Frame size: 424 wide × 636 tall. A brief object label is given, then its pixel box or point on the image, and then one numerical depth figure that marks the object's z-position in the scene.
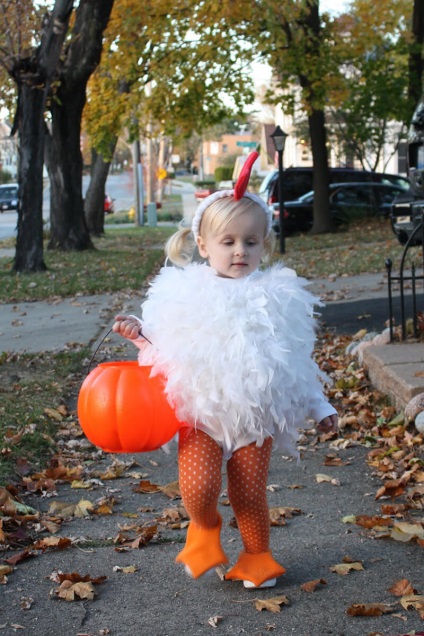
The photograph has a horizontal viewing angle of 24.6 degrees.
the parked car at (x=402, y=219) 13.68
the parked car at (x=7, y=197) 56.69
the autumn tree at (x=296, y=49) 19.84
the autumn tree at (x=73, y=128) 18.61
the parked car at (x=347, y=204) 25.89
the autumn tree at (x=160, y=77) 21.55
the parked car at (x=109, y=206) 49.69
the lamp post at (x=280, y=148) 21.06
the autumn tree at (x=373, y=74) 24.23
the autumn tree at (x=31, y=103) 15.92
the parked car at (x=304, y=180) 26.83
